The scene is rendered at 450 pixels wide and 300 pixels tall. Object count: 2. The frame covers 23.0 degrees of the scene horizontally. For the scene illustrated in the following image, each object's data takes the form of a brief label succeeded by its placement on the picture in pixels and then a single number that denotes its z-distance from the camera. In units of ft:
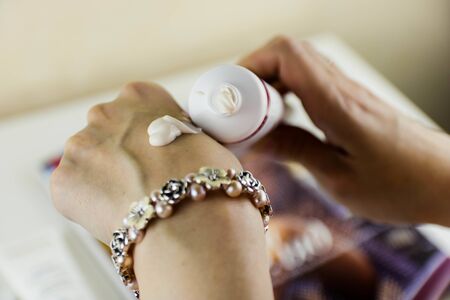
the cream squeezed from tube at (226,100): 1.54
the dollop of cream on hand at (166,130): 1.53
